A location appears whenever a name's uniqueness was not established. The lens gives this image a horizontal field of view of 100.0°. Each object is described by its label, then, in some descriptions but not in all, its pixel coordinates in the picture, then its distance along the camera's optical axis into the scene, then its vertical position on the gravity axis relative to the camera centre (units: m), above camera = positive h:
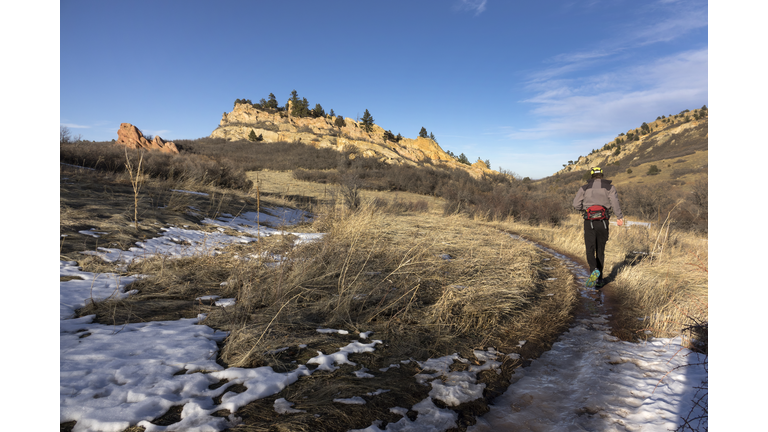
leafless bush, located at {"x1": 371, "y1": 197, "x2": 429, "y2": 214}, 12.06 +0.28
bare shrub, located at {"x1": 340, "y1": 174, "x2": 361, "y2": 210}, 10.70 +0.71
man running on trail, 5.30 -0.05
